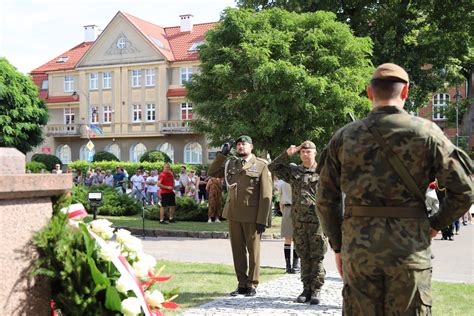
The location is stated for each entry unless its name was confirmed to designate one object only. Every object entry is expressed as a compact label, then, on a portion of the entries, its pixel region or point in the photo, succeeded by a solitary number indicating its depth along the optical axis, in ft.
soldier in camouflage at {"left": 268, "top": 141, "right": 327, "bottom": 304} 26.43
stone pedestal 10.85
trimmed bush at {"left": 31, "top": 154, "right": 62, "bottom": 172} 177.88
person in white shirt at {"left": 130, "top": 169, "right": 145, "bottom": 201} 96.20
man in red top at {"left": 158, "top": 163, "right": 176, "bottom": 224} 66.74
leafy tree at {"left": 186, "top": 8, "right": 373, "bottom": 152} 62.80
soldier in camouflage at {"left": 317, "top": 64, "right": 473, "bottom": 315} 12.66
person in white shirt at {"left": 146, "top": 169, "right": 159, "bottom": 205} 87.25
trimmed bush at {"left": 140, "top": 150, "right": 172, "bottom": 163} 179.01
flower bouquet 11.24
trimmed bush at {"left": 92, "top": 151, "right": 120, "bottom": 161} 190.80
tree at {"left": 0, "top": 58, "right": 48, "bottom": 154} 161.48
